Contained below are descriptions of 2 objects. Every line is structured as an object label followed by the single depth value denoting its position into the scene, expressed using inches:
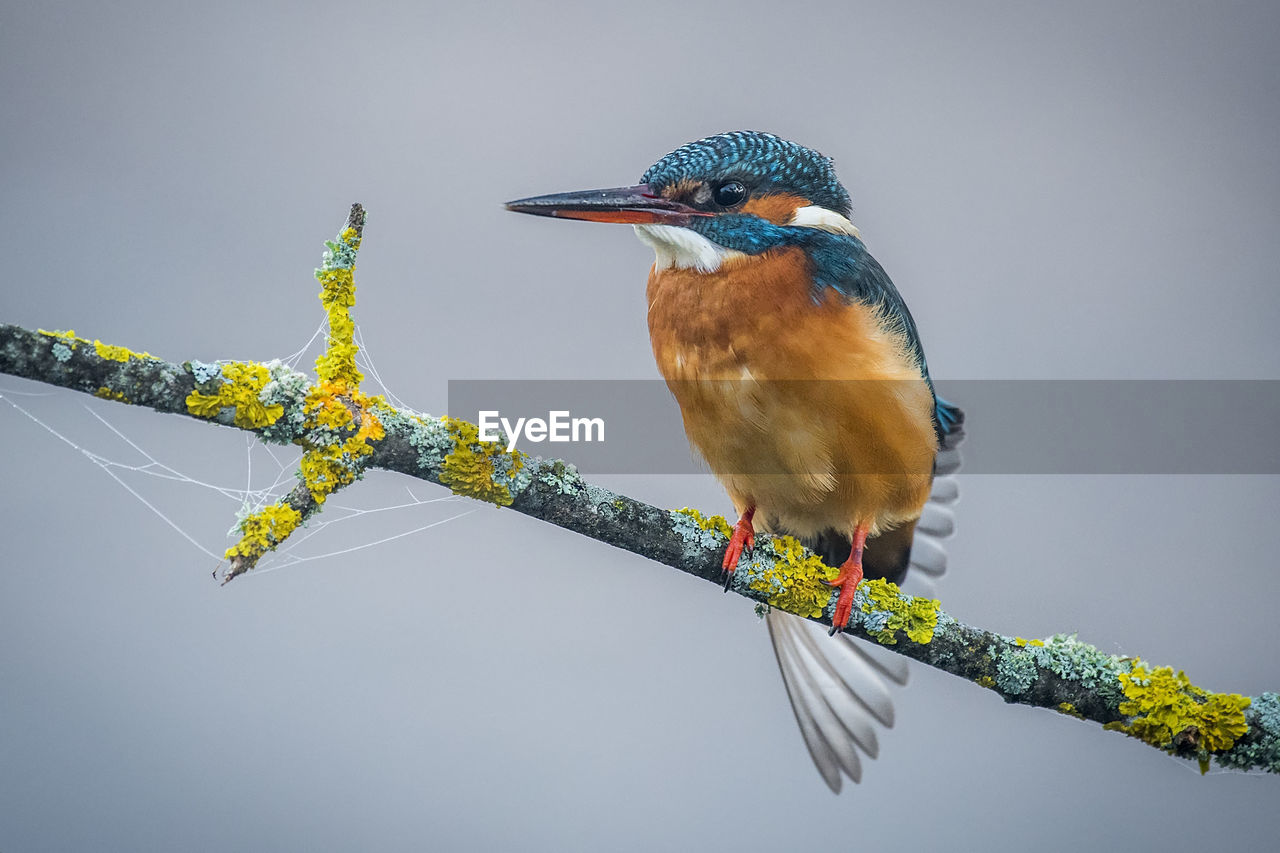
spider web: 124.8
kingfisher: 126.6
